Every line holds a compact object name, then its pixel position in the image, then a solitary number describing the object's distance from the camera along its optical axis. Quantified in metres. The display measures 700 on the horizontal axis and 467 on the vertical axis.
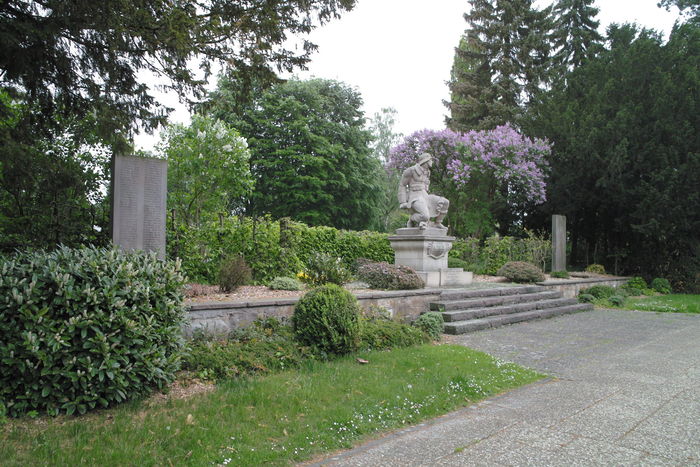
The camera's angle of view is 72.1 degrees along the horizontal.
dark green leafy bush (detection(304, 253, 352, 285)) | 9.01
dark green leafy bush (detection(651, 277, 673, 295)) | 16.88
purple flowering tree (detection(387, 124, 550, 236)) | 18.66
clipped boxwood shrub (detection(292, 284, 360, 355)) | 5.61
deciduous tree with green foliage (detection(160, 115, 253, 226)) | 15.70
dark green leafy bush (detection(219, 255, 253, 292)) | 7.67
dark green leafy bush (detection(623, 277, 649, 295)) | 16.66
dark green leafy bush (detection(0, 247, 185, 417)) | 3.60
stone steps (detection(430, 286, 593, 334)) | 8.46
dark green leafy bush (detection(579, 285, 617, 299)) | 13.70
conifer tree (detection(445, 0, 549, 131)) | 26.39
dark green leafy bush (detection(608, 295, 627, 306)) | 12.95
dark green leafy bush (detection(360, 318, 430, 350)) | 6.30
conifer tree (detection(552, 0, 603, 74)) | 25.69
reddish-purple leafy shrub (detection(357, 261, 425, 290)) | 9.23
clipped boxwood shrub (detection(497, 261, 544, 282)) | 12.83
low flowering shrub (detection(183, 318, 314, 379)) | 4.77
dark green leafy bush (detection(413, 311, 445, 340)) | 7.56
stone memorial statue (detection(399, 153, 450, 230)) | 11.83
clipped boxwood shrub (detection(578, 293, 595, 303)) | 13.06
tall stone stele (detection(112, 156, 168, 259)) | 5.97
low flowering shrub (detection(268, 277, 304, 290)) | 8.34
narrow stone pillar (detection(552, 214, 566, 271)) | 16.80
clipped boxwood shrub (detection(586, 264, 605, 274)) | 18.59
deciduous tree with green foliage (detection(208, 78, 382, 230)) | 24.66
